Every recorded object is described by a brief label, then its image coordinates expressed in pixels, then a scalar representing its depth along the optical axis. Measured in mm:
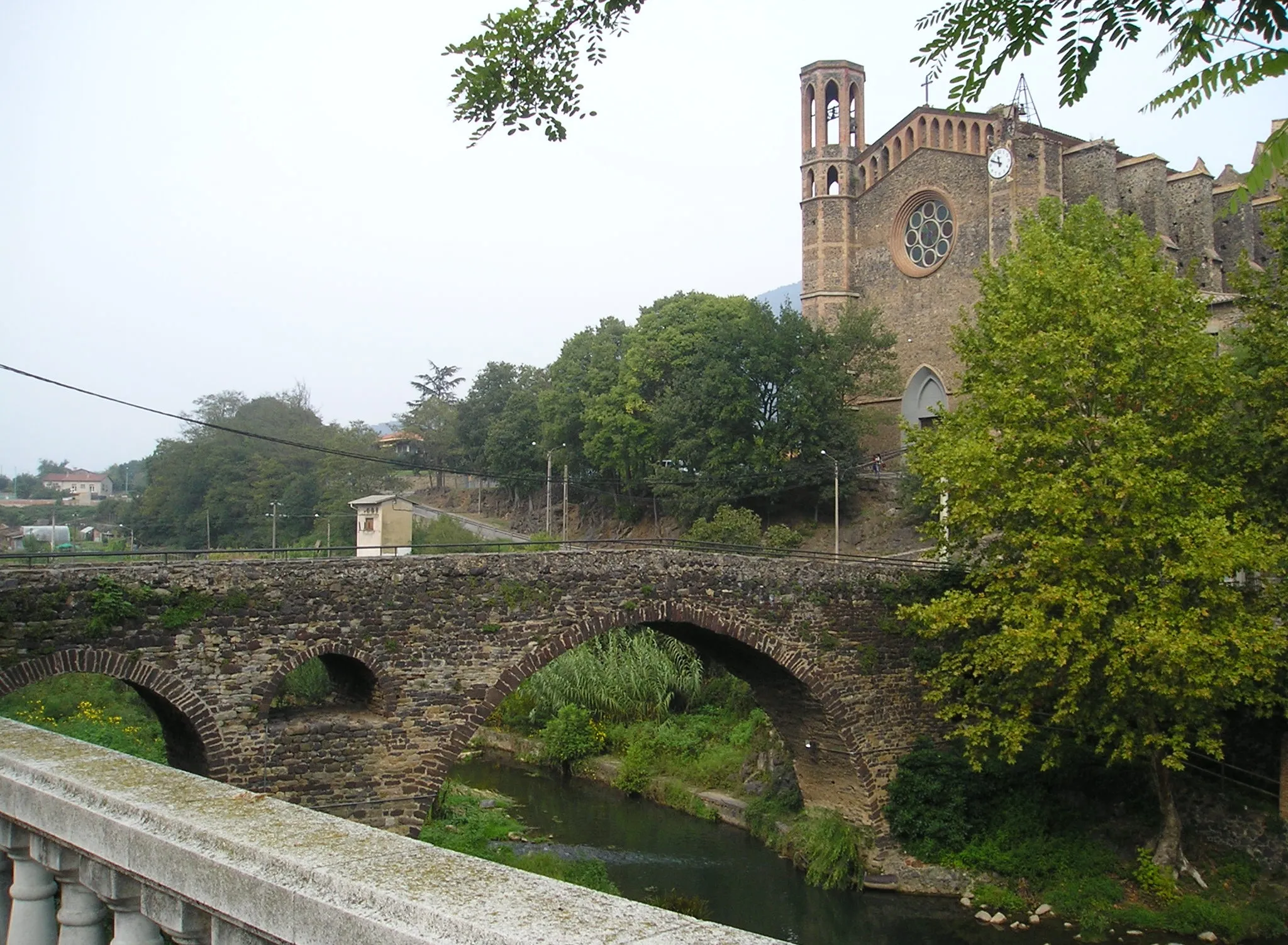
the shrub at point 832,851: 16234
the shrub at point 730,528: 29375
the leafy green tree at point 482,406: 51906
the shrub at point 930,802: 16312
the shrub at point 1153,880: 14148
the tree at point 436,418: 54406
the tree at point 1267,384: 14234
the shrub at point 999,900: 14781
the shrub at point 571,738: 22172
